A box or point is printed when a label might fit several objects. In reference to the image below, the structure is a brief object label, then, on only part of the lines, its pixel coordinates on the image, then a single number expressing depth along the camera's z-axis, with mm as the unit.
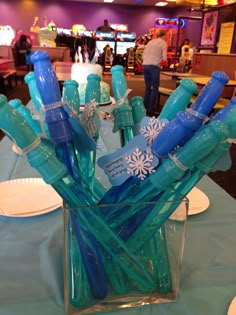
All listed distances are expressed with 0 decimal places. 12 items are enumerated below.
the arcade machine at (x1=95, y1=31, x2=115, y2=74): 10375
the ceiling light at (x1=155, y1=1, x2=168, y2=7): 11425
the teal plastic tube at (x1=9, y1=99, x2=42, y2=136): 469
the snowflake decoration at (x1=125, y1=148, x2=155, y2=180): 391
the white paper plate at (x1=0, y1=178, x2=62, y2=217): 679
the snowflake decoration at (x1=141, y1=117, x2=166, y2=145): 406
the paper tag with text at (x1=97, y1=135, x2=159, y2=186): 392
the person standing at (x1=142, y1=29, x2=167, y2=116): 4652
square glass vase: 417
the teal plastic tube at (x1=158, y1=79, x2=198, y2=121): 425
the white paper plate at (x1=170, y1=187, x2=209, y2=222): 710
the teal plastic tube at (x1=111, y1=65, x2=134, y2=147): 524
